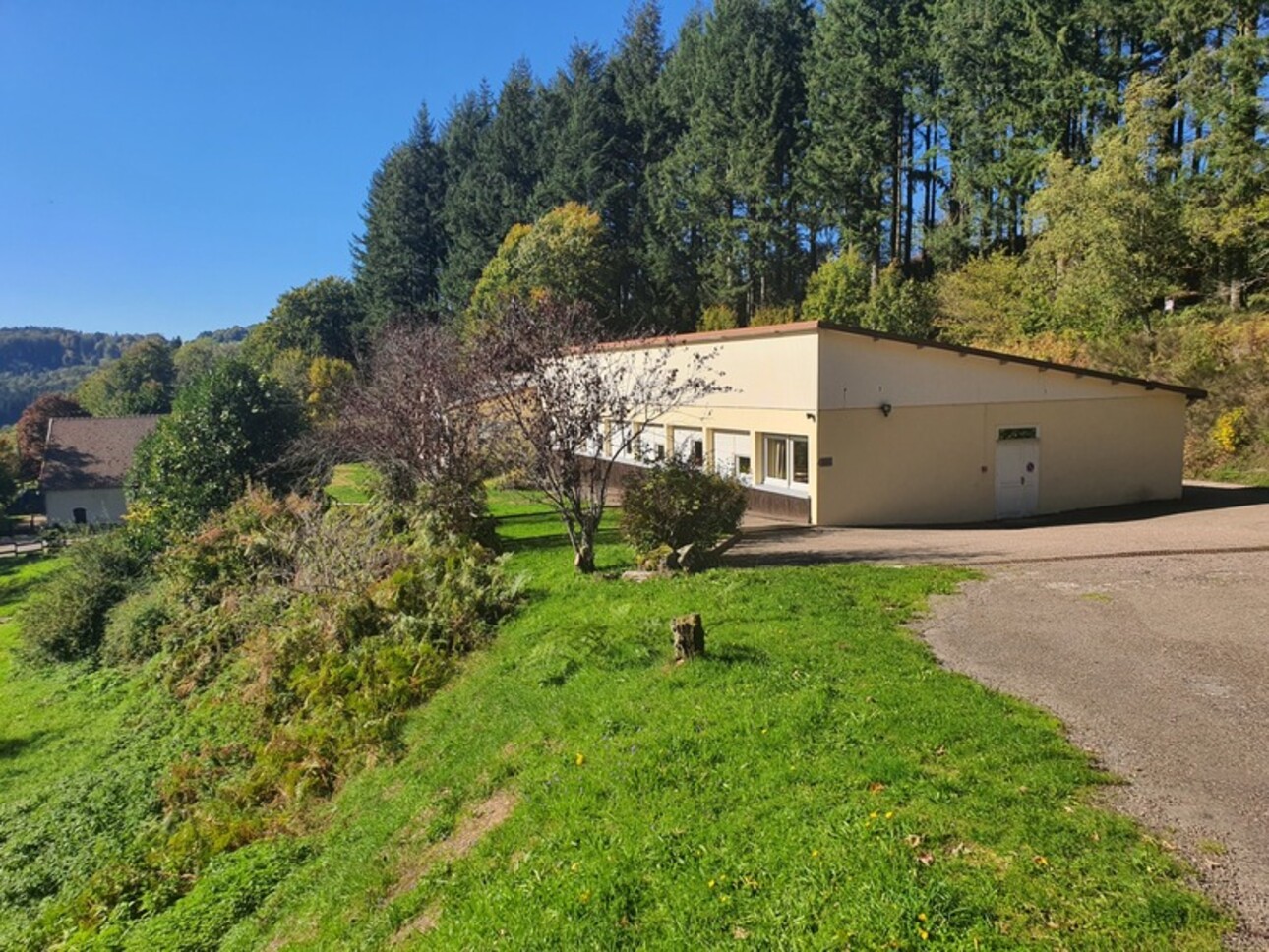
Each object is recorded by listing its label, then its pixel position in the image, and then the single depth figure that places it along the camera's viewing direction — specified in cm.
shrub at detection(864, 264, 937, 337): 3525
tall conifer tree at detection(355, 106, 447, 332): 6969
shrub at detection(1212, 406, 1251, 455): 2836
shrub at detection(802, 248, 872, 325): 3625
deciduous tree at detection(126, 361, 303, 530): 2556
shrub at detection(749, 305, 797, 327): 3978
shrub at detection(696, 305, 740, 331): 4316
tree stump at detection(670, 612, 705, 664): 876
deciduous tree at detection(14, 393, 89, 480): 7656
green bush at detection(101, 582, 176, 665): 1833
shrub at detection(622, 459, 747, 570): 1455
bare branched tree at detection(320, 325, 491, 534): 1836
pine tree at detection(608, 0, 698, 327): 5069
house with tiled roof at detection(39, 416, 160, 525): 5675
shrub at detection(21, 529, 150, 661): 2006
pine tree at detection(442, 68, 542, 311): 6034
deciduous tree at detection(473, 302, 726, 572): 1421
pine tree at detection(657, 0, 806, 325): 4603
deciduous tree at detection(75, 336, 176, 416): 8244
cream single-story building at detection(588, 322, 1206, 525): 2019
